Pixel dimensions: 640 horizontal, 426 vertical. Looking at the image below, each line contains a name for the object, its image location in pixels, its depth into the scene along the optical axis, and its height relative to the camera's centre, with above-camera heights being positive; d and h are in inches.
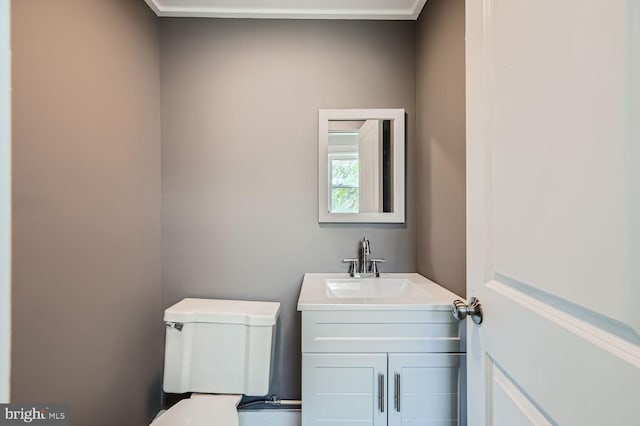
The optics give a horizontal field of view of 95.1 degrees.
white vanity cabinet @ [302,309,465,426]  43.9 -24.2
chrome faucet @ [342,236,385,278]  65.2 -11.3
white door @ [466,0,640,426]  15.8 +0.2
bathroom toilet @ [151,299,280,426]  54.3 -26.2
